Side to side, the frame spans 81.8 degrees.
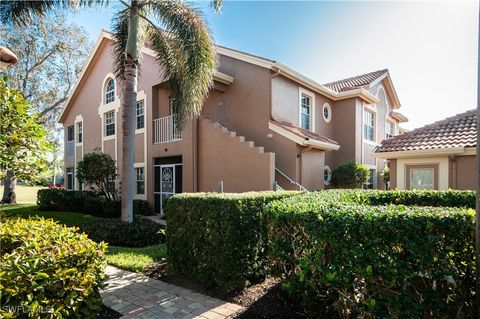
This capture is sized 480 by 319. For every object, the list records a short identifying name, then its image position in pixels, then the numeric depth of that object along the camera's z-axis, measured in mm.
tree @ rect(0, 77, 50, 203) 4254
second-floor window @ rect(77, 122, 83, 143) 22875
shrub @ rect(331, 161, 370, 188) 14539
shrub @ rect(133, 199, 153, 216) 14891
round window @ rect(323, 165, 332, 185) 15545
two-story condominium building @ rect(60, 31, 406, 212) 11883
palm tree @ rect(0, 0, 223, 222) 9523
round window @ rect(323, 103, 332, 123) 16578
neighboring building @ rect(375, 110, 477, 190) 9703
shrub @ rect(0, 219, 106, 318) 2980
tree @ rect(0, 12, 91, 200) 20797
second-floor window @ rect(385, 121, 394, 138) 21453
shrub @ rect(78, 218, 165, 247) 8664
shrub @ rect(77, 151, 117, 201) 14258
